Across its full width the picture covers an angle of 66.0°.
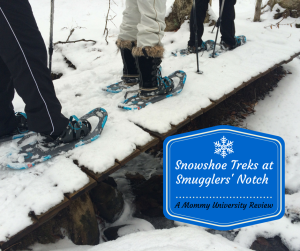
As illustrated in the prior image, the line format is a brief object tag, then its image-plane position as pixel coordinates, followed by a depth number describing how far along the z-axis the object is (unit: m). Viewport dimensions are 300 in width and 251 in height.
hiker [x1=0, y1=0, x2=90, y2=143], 1.55
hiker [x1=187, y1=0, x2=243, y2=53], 4.09
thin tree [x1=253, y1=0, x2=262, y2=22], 6.03
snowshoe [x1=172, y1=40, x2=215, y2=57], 4.39
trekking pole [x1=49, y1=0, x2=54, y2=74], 2.34
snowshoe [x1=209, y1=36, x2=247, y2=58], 4.40
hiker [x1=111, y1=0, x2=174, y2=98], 2.40
